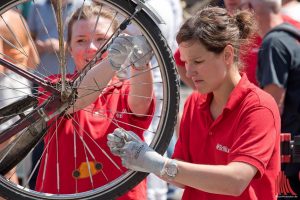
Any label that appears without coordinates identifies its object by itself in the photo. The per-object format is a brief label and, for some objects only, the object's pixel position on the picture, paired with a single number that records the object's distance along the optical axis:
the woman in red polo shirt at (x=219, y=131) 4.71
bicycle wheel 5.10
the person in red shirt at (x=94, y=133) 5.51
